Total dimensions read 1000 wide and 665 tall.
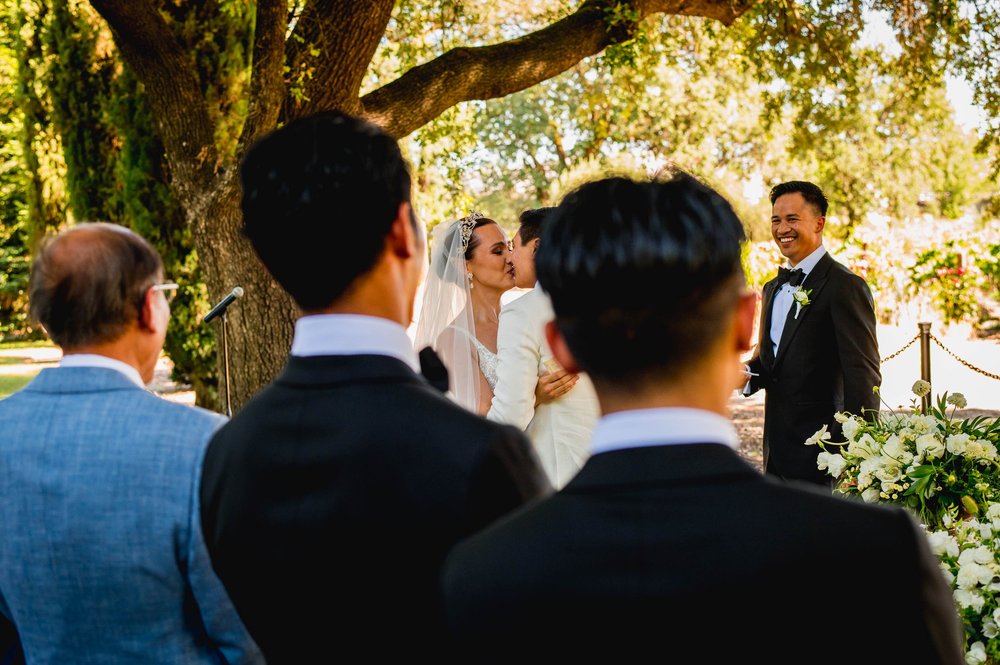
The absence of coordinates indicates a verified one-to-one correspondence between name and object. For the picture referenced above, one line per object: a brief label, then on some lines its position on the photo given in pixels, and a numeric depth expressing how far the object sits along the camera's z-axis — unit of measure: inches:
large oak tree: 280.2
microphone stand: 191.3
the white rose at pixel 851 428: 133.1
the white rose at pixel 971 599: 92.8
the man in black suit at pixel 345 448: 56.0
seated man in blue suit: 75.4
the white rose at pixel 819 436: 136.3
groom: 161.0
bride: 182.7
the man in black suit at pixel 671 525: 42.4
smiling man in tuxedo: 197.9
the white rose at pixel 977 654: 90.7
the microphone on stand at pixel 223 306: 160.6
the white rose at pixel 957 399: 120.5
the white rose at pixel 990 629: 91.4
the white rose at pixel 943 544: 100.2
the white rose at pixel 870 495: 121.7
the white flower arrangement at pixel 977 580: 91.5
